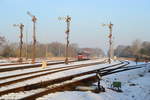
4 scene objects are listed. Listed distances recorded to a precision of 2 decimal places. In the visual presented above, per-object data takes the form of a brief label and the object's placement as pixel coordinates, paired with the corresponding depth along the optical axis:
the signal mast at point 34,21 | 43.39
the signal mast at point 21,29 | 51.69
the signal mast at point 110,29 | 53.61
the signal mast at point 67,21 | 44.07
